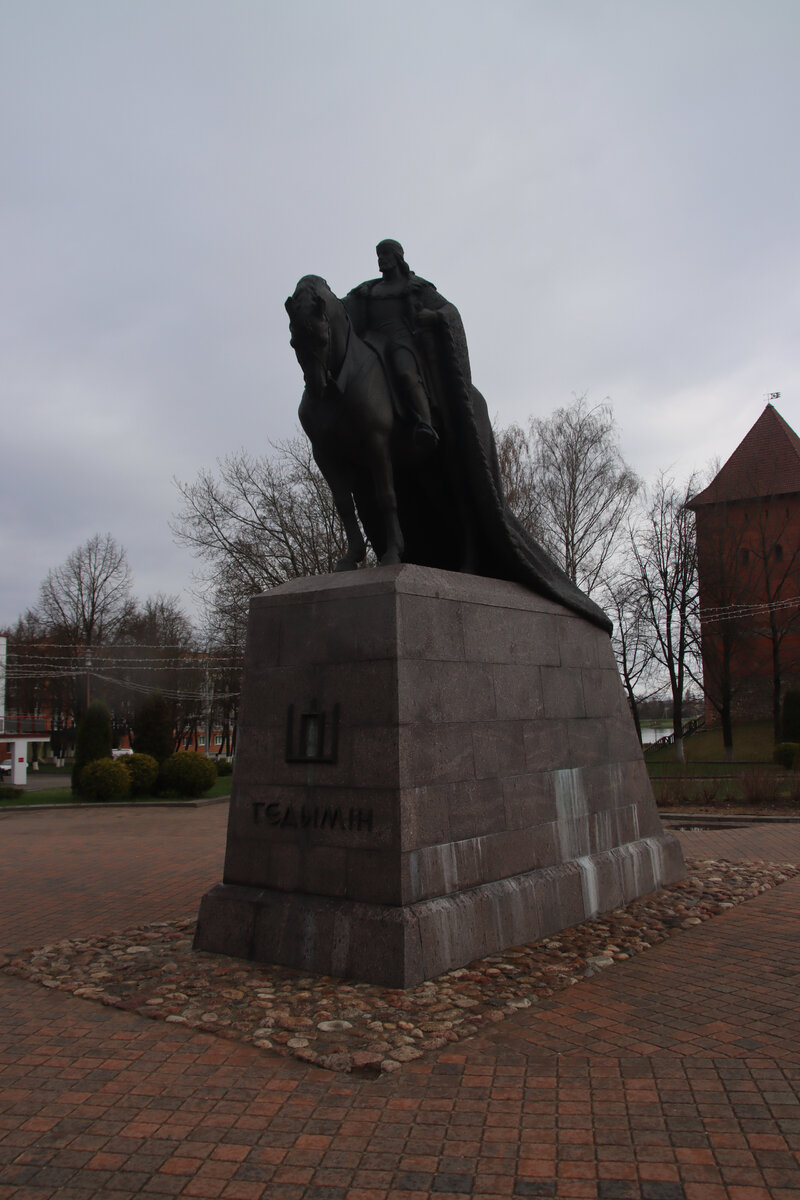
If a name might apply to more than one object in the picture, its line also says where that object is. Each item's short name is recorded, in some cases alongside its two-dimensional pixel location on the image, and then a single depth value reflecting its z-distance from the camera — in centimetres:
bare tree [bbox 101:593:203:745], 4206
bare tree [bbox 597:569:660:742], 3023
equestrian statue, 611
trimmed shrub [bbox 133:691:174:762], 2491
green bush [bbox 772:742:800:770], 2319
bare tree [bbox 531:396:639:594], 2789
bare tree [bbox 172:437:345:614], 2709
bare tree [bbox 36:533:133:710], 4666
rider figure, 643
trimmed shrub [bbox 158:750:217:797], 2220
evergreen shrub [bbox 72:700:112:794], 2461
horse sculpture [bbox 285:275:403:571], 572
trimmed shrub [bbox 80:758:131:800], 2177
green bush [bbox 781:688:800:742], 2866
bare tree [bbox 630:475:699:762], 3150
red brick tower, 3300
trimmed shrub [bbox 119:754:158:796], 2234
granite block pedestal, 503
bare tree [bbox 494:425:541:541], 2744
